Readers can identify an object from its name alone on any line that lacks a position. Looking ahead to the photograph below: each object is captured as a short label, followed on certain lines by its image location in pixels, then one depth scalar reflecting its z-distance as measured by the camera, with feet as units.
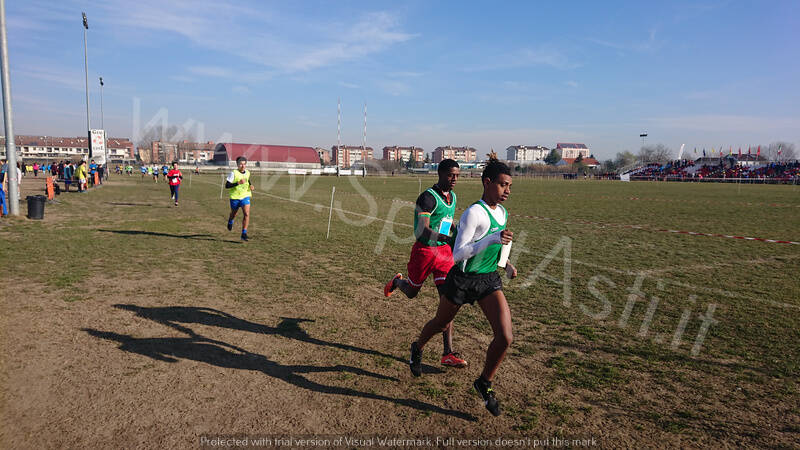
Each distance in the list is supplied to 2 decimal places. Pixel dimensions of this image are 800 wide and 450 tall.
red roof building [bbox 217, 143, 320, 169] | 353.10
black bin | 48.08
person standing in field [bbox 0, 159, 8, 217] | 48.34
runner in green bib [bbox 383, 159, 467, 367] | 14.79
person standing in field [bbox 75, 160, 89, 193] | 85.80
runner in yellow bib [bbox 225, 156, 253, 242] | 37.52
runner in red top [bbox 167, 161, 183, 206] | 65.46
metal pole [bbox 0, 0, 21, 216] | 47.96
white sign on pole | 131.34
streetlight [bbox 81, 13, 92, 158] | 116.38
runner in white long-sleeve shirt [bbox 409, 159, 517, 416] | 12.07
